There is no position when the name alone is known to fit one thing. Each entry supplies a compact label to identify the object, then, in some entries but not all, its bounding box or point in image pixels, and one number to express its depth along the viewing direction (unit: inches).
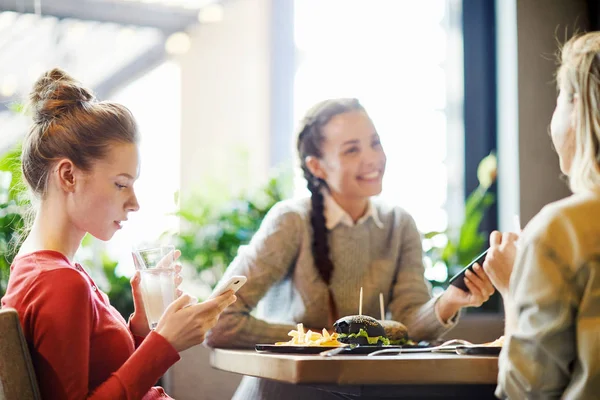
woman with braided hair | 99.5
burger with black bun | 77.0
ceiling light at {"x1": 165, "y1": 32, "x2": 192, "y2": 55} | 206.7
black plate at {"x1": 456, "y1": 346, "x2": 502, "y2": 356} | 67.7
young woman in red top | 62.2
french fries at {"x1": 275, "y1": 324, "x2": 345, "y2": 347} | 76.5
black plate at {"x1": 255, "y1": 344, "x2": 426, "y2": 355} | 71.4
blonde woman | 48.5
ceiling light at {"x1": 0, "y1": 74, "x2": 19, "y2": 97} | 160.2
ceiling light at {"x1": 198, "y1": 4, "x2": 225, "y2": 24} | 207.9
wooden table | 61.2
